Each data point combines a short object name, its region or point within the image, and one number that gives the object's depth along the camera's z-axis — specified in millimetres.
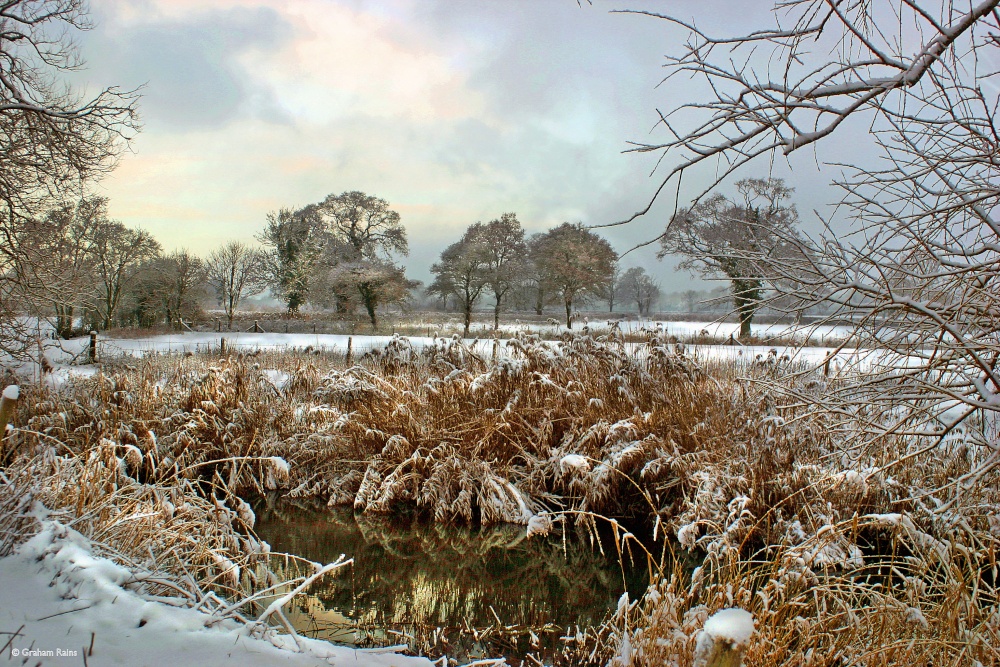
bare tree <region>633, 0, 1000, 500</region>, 2201
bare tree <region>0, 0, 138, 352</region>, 8781
